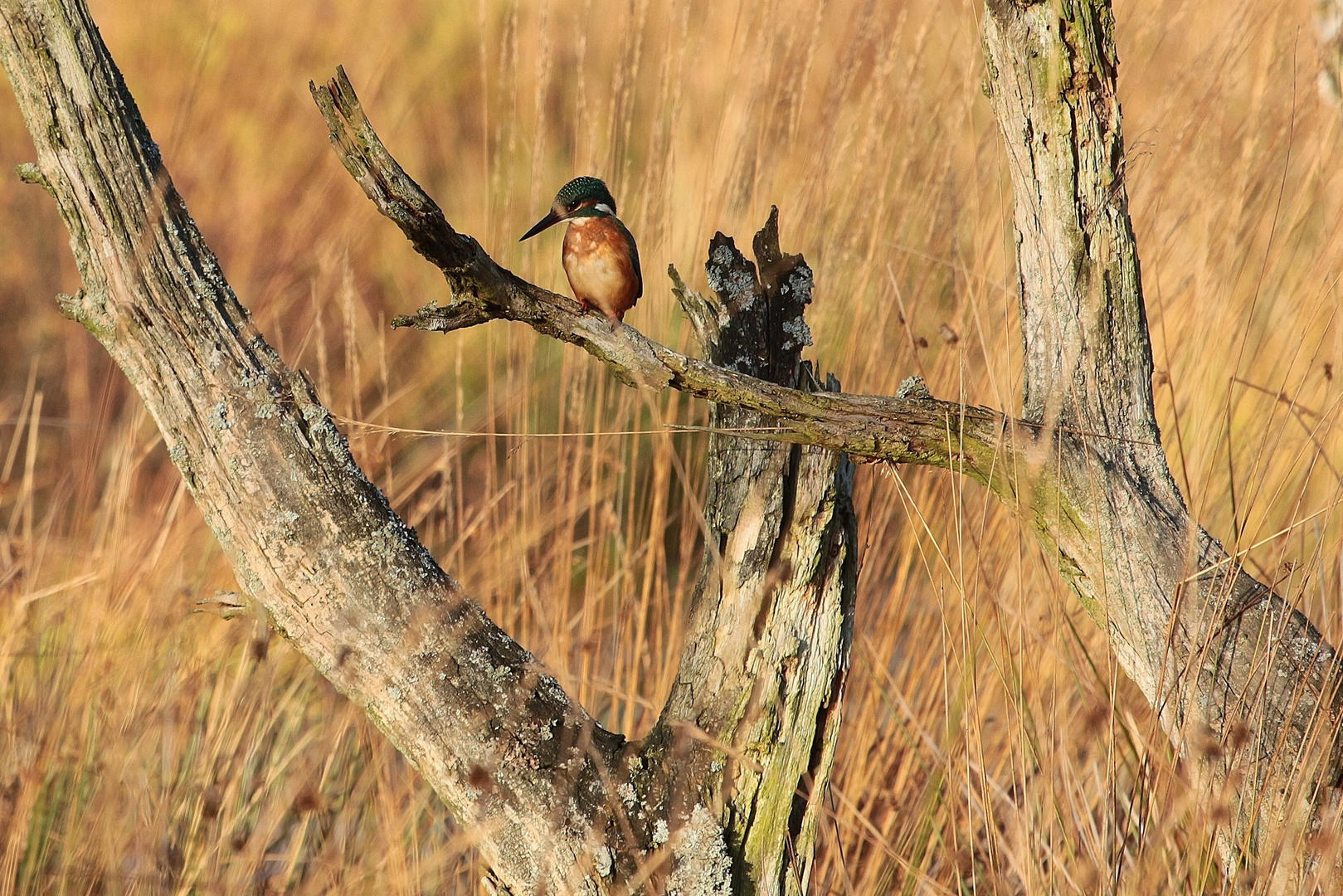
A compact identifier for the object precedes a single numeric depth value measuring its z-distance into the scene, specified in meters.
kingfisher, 17.66
